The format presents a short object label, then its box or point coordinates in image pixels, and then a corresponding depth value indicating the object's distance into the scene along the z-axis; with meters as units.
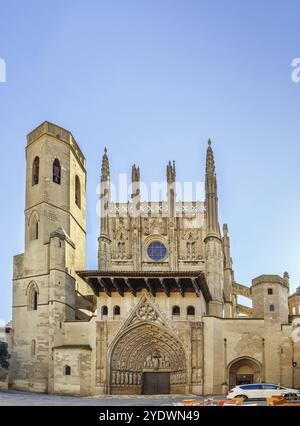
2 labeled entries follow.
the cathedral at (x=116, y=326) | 29.11
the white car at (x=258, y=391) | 22.94
